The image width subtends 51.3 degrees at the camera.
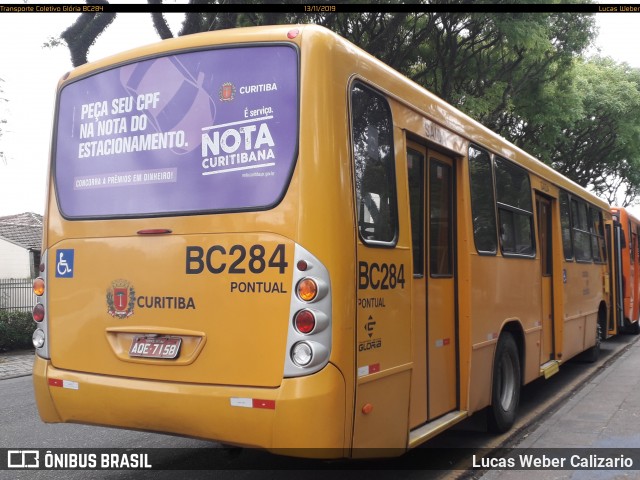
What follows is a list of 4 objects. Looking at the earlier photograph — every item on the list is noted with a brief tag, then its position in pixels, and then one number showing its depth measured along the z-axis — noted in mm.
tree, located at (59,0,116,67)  13156
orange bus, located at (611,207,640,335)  13672
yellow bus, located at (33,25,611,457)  3885
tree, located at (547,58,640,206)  26016
